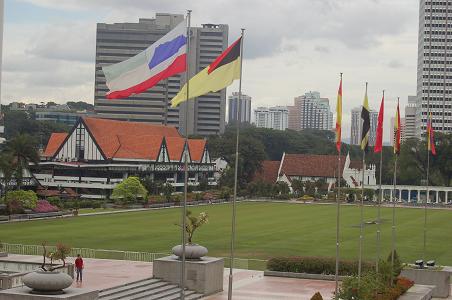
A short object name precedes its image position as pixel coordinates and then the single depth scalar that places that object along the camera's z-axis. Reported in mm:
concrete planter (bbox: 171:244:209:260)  39219
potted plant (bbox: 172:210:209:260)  39281
